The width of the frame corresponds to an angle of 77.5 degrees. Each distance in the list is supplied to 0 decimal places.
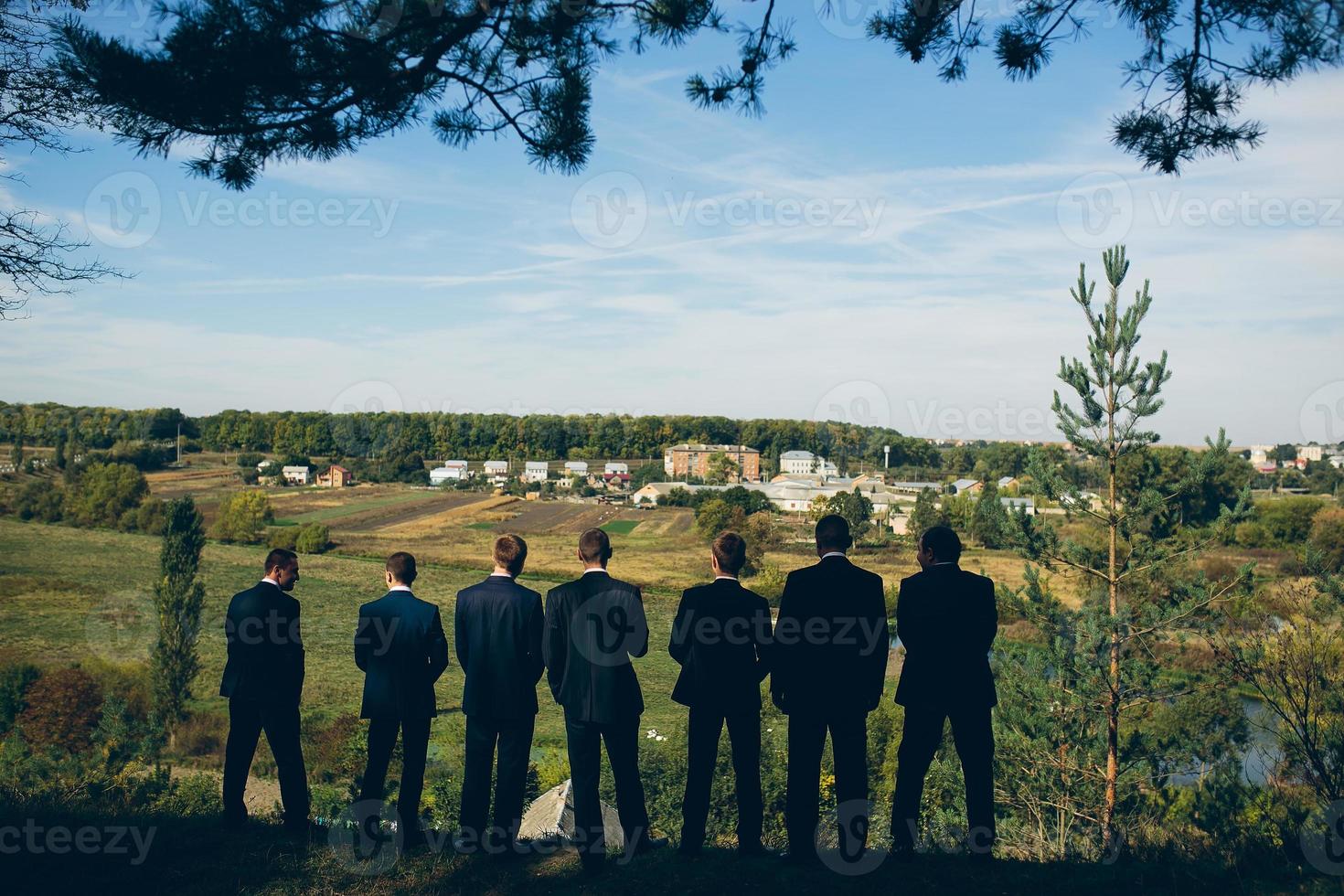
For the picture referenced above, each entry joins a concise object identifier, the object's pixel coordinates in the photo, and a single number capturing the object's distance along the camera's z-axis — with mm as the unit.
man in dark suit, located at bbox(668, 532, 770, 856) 4488
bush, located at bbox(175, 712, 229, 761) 23047
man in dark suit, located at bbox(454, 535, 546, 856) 4605
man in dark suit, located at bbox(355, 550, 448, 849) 4883
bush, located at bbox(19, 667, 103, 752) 21734
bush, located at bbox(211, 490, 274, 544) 61031
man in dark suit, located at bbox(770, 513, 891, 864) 4430
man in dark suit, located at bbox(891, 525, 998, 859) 4453
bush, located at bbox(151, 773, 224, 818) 5754
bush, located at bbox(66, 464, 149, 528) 62000
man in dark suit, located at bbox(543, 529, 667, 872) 4496
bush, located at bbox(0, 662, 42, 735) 22508
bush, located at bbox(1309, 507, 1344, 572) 34062
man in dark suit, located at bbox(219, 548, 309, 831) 4883
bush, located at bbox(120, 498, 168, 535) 62031
